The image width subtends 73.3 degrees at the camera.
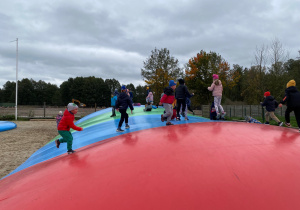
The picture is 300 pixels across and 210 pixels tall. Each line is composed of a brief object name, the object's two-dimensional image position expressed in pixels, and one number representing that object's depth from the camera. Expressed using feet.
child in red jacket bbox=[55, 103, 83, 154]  11.59
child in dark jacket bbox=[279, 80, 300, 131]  15.23
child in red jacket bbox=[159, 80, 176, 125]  16.85
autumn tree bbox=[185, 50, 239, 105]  89.76
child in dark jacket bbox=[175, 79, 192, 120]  19.23
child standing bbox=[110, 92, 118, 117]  28.18
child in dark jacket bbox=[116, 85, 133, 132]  16.75
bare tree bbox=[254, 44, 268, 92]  53.47
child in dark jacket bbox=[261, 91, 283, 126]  25.95
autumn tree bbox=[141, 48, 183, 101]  87.40
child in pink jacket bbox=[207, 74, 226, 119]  19.90
